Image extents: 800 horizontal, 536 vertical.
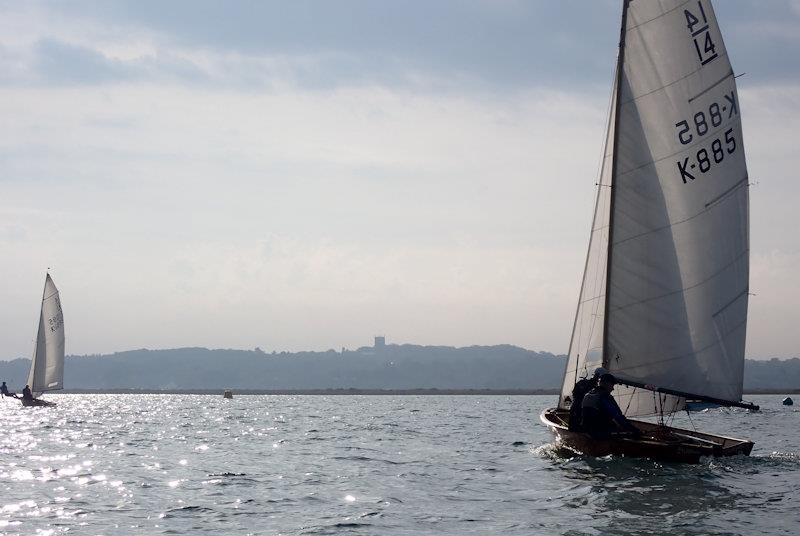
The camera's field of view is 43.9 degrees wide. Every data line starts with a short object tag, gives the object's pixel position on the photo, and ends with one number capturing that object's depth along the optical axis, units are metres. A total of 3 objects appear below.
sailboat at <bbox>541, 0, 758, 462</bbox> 29.64
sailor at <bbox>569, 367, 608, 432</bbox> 30.52
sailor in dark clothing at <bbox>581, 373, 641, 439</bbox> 29.41
